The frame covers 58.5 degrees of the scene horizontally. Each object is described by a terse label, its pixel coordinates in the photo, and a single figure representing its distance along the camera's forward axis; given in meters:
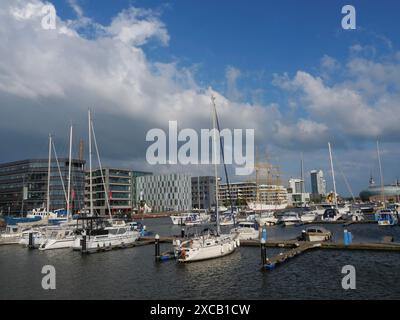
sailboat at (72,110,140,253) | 53.43
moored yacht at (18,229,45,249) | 63.47
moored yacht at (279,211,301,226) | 94.75
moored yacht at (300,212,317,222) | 101.00
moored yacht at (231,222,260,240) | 61.91
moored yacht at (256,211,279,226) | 99.12
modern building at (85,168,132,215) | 183.18
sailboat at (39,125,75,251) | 57.16
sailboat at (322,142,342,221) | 100.67
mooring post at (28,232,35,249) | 62.11
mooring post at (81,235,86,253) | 51.62
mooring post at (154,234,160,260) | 43.98
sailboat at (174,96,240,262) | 40.72
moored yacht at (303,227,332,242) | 54.06
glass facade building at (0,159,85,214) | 161.75
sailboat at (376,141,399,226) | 79.75
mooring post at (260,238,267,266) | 36.69
